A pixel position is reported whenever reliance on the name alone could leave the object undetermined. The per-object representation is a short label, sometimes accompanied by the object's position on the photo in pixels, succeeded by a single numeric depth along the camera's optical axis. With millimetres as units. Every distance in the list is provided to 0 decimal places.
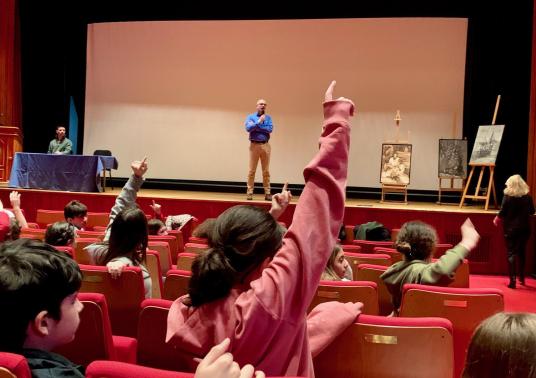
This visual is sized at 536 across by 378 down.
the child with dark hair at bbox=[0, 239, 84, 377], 1219
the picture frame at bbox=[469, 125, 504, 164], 8462
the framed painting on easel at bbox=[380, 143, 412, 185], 9609
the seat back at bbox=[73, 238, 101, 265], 3615
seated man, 9797
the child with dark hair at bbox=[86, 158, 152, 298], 2775
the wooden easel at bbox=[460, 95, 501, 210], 8144
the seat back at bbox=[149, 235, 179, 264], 4509
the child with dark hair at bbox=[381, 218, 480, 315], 2794
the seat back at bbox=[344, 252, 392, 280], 4016
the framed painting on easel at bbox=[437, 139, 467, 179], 9278
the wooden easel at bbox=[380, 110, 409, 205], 9531
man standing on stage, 9039
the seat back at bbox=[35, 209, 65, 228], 6410
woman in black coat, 6461
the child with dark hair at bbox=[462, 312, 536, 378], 957
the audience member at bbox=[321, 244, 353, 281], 3041
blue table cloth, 9117
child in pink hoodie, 1208
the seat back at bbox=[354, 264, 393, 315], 3451
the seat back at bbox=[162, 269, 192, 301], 2705
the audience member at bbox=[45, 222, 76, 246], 3918
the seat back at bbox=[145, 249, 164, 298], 3311
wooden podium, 9758
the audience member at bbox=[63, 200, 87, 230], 4918
